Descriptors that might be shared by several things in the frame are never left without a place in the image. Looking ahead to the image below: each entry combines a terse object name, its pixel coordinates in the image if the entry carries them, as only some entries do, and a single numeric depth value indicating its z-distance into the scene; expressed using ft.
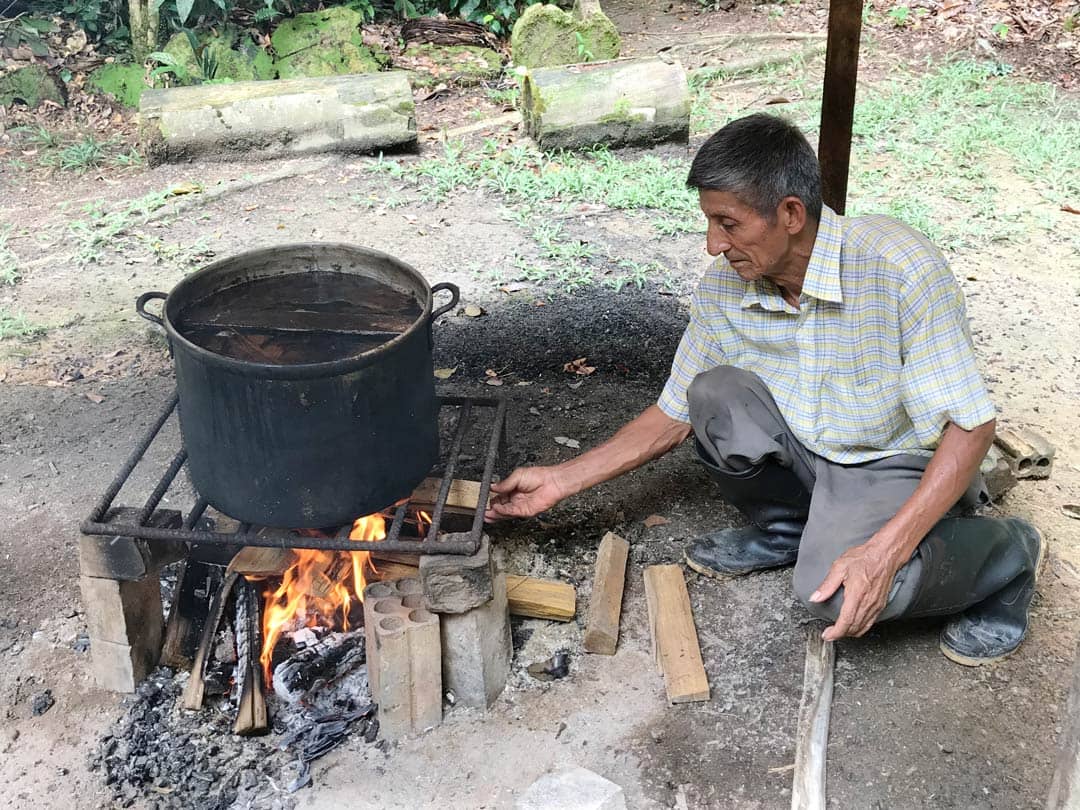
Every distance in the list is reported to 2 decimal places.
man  8.84
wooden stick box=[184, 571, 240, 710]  9.43
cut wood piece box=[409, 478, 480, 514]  10.19
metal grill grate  8.63
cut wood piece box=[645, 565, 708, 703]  9.52
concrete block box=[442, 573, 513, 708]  9.10
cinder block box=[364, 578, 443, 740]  8.82
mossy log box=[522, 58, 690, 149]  22.61
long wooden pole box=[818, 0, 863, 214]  11.64
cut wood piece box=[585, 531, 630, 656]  10.05
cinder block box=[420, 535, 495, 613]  8.71
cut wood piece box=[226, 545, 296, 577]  9.89
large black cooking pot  8.09
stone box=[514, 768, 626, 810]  8.43
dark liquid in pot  8.72
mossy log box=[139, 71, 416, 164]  22.36
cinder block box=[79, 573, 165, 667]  9.23
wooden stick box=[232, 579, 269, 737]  9.17
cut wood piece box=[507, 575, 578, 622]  10.29
